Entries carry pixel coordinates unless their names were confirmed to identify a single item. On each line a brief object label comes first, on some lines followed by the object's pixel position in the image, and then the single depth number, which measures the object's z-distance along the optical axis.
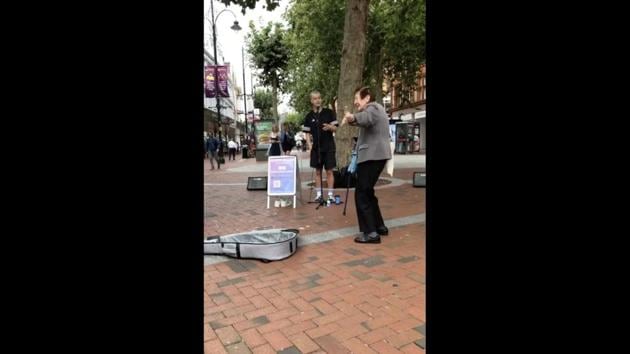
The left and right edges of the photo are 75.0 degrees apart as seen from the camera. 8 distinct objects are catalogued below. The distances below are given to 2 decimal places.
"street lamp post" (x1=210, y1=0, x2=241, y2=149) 17.80
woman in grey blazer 4.62
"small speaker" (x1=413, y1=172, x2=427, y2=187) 9.53
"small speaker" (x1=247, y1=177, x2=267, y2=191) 9.69
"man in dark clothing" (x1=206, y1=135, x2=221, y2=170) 17.92
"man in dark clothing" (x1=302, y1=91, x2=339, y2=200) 7.09
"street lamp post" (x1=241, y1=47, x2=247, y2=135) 32.59
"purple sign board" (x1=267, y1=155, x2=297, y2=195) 7.27
